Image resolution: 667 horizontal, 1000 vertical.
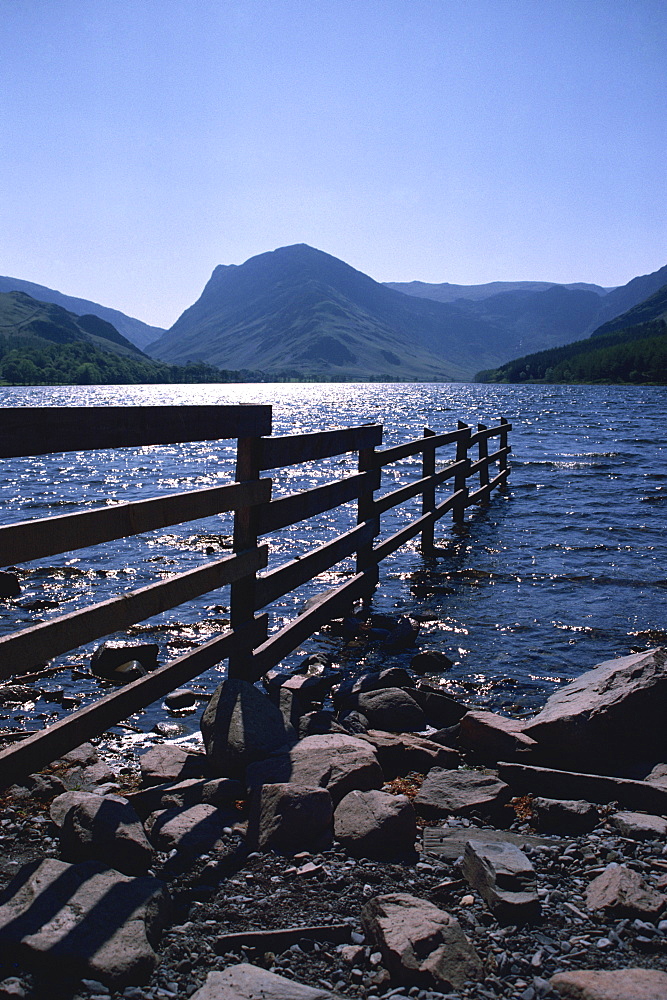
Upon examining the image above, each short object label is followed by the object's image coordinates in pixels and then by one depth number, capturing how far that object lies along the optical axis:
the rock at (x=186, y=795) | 4.45
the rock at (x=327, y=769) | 4.44
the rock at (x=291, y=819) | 4.01
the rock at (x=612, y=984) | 2.74
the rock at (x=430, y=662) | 8.02
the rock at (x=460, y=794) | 4.51
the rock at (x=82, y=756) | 5.32
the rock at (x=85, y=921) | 2.87
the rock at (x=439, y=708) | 6.38
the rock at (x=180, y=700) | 6.82
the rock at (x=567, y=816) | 4.31
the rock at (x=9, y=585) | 11.57
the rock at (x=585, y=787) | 4.57
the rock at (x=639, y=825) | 4.12
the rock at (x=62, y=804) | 4.06
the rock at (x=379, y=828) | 3.98
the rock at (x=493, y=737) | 5.23
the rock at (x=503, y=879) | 3.37
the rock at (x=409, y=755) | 5.27
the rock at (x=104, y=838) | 3.65
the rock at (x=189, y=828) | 4.01
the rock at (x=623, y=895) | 3.40
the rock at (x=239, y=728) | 4.79
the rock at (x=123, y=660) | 7.65
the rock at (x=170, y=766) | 4.89
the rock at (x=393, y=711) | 6.21
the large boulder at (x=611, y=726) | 5.13
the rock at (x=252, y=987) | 2.74
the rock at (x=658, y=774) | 4.88
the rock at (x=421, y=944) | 2.92
